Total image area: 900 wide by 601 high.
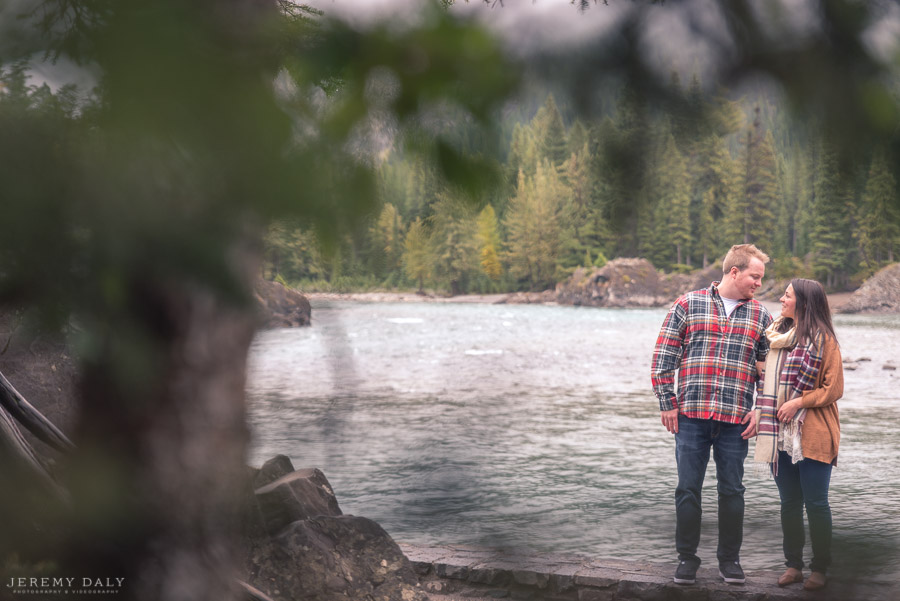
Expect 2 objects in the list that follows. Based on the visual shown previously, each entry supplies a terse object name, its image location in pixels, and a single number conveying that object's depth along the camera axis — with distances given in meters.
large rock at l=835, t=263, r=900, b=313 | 43.25
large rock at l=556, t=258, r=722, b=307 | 52.03
